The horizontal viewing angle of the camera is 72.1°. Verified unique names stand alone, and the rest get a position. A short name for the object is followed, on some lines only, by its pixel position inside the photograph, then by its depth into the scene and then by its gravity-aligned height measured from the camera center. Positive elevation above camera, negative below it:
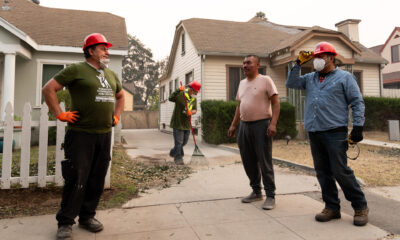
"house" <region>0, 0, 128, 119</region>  8.88 +2.92
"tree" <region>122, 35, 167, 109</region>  57.84 +12.29
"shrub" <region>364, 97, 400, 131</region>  13.88 +1.03
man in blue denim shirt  2.96 +0.05
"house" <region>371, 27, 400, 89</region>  30.03 +8.37
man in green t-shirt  2.61 -0.02
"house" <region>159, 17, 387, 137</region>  12.89 +3.76
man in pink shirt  3.54 +0.03
